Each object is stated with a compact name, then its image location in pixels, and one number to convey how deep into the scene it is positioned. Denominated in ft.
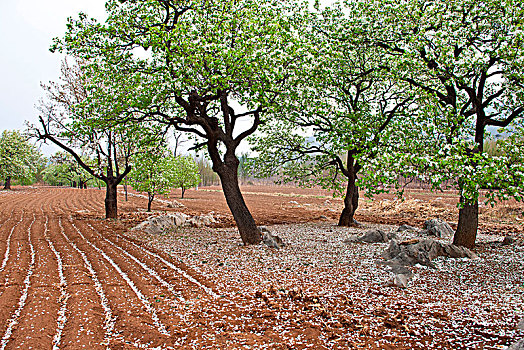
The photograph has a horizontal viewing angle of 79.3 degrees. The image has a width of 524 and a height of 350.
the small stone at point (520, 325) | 13.89
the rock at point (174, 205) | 95.42
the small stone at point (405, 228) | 47.85
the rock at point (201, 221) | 51.15
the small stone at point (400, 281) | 21.19
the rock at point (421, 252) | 26.14
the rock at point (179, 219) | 49.91
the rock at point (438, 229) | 43.80
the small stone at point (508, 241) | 34.16
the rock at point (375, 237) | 36.78
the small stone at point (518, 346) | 10.80
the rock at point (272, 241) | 33.42
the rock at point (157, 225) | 44.29
